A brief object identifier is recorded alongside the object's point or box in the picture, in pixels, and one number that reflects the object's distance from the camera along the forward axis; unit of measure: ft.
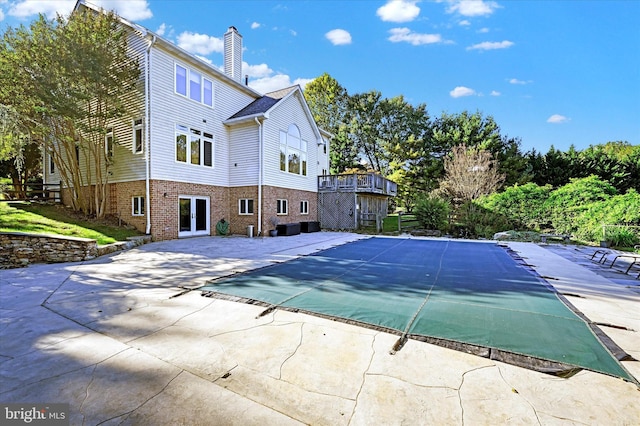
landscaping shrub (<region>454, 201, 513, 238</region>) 47.93
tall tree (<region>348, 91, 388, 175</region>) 103.81
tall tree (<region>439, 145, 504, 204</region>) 68.28
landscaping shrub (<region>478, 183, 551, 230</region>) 47.55
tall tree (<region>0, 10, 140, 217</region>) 31.40
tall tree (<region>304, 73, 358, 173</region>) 104.68
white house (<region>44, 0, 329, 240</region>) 36.45
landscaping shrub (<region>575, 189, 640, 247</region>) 36.96
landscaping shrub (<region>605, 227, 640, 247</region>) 35.60
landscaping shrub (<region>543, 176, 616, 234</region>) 43.80
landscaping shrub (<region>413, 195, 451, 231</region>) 50.75
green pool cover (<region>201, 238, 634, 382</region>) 9.39
